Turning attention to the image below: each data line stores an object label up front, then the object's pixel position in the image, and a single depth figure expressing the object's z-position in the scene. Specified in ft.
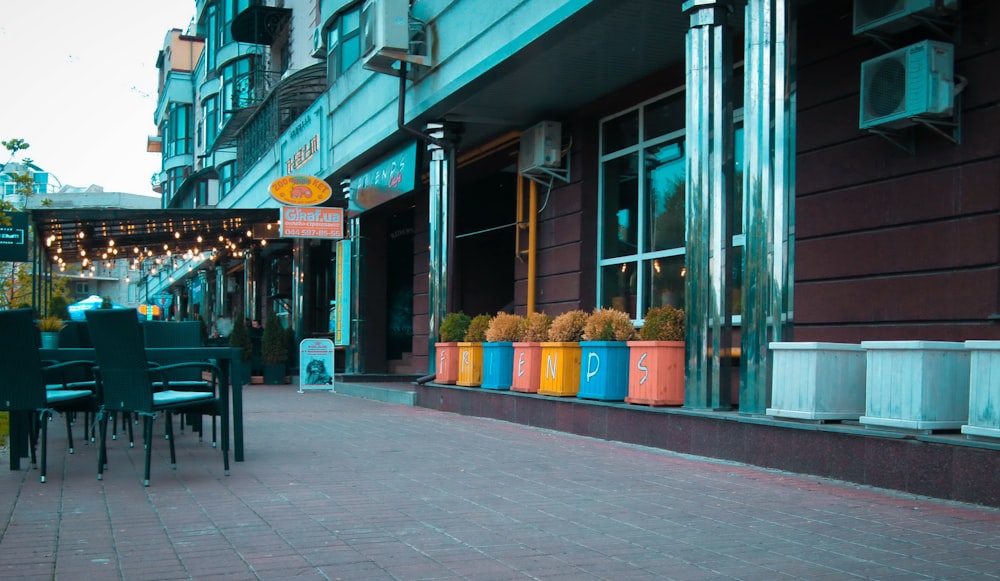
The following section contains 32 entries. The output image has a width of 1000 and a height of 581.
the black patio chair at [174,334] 31.53
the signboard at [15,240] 43.52
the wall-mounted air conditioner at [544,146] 42.75
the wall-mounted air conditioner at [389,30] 44.42
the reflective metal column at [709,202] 26.57
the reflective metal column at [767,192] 24.45
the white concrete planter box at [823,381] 22.33
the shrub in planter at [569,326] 33.14
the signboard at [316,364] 58.39
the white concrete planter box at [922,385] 19.75
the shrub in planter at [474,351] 40.81
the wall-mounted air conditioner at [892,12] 24.06
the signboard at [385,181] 49.52
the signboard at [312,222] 60.18
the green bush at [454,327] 42.88
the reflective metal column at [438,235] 46.32
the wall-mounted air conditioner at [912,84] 23.85
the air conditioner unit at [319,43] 71.81
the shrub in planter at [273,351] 70.08
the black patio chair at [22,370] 21.21
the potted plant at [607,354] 30.60
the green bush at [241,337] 69.67
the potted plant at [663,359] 28.19
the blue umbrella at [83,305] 50.37
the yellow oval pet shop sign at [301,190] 59.77
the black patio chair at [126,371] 20.83
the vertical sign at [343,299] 65.21
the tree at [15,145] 49.78
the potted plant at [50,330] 30.07
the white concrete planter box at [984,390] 18.16
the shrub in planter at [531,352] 35.40
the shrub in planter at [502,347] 38.09
